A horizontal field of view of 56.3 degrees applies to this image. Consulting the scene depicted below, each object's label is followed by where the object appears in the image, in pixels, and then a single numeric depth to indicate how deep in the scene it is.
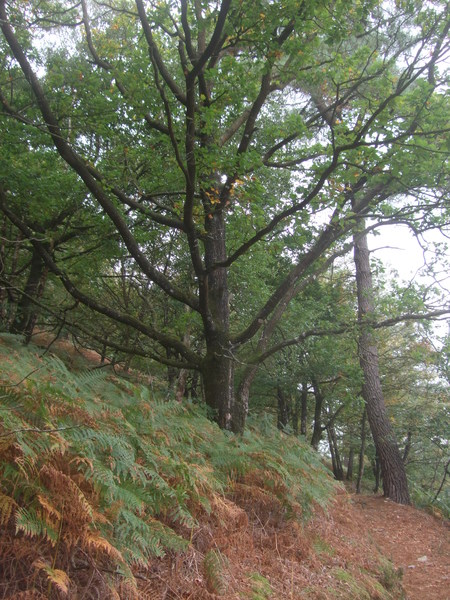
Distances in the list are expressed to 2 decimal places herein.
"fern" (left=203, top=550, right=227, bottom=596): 2.97
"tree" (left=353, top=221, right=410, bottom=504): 11.30
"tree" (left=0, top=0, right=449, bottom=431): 5.50
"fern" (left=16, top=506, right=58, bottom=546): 2.25
